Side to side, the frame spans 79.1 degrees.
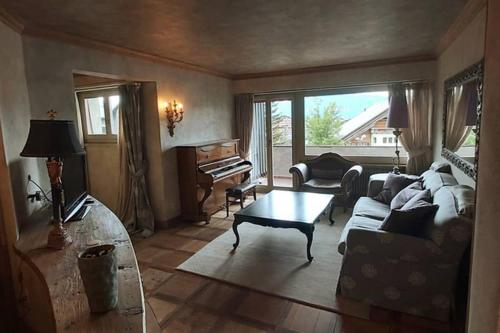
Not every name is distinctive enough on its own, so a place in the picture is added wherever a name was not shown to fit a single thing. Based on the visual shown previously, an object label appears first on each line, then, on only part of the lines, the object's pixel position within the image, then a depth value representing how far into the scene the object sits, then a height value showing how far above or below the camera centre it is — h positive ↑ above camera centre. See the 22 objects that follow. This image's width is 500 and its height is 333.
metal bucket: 1.12 -0.53
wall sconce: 4.41 +0.30
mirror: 2.60 +0.05
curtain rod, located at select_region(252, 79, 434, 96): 4.87 +0.71
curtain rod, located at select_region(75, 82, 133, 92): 4.34 +0.74
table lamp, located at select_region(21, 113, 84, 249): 1.95 -0.07
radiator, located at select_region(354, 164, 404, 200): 5.33 -0.93
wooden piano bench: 4.90 -0.98
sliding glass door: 6.11 -0.25
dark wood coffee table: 3.21 -0.94
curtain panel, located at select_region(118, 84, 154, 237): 4.28 -0.42
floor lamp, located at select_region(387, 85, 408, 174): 4.49 +0.18
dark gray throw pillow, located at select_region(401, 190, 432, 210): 2.85 -0.72
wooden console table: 1.14 -0.68
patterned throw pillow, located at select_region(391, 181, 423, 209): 3.29 -0.77
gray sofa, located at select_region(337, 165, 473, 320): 2.15 -1.04
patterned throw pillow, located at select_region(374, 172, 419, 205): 3.83 -0.77
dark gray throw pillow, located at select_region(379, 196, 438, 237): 2.35 -0.74
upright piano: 4.53 -0.69
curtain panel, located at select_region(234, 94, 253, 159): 6.14 +0.22
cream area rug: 2.74 -1.43
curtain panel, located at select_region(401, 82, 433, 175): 4.82 -0.07
